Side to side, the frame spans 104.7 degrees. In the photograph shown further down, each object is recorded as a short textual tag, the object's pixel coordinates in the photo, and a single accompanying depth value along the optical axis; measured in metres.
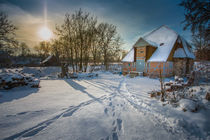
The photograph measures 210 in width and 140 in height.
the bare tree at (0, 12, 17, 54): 10.00
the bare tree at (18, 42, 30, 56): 44.67
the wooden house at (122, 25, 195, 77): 12.55
